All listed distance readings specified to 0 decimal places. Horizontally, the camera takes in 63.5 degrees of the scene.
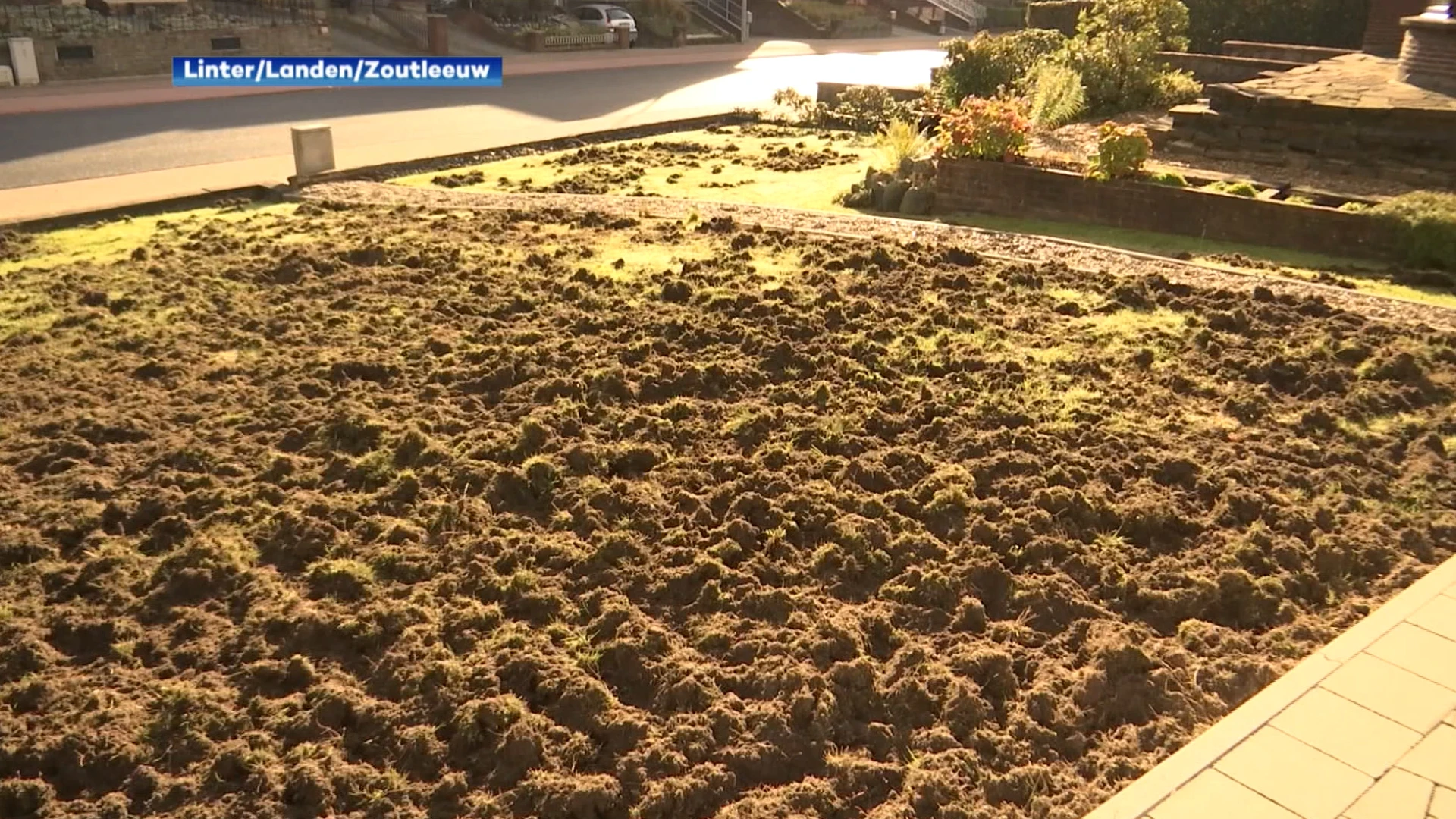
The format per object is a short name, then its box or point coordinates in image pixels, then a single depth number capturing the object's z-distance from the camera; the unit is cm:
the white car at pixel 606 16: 3384
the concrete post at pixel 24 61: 2119
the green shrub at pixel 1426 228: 937
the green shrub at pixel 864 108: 1762
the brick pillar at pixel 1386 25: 2059
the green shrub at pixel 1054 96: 1598
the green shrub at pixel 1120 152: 1101
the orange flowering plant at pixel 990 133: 1185
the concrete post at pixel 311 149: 1252
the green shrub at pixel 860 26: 4122
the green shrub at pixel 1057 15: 2547
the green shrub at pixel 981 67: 1736
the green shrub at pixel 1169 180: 1095
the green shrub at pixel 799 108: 1823
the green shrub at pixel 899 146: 1270
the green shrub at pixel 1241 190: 1067
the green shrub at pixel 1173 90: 1792
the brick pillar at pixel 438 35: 2859
